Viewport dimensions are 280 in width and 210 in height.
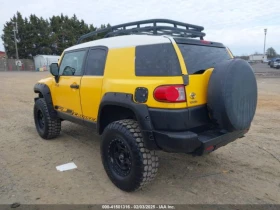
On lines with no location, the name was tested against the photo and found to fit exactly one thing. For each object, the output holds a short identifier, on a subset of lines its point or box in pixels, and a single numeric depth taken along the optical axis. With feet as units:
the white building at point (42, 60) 156.04
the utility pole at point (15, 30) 153.45
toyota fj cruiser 9.13
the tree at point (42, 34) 166.09
